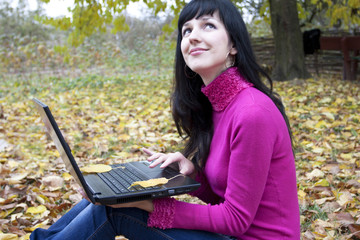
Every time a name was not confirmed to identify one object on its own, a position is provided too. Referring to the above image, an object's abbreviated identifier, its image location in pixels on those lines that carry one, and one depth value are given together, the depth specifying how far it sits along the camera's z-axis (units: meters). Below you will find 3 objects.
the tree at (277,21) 5.86
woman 1.27
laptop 1.24
